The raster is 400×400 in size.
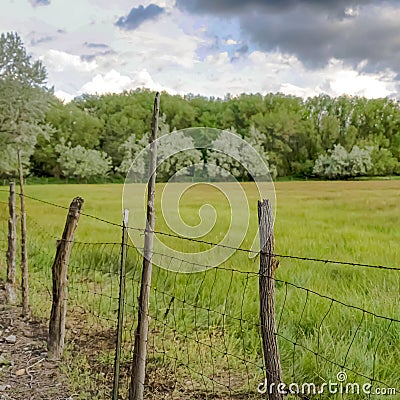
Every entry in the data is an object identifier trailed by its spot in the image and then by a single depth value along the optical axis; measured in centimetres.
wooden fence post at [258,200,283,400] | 191
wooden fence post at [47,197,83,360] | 337
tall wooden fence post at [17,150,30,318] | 422
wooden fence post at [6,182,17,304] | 460
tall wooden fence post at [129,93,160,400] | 252
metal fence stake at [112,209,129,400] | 259
